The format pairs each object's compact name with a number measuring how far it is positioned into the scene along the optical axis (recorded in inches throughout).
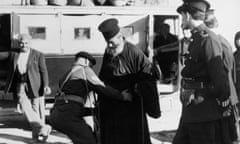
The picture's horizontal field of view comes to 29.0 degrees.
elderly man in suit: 259.8
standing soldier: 145.6
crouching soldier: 197.8
